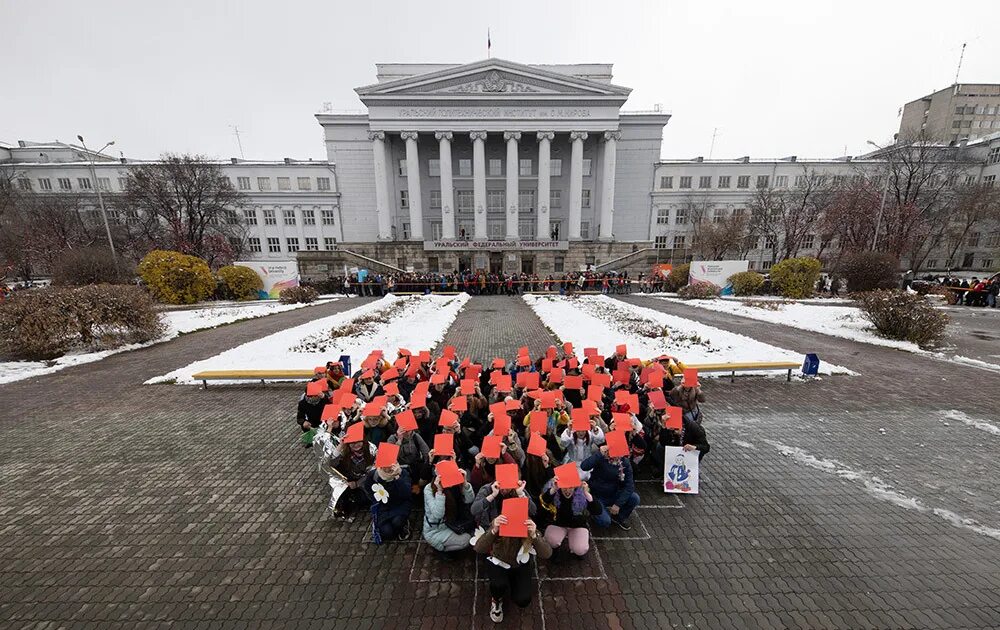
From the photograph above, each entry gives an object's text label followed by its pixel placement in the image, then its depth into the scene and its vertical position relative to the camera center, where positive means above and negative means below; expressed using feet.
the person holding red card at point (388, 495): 12.32 -8.65
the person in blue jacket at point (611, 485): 13.34 -8.78
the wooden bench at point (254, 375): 30.17 -9.98
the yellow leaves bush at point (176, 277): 72.08 -4.17
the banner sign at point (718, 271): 85.49 -4.91
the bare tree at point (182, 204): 103.60 +15.73
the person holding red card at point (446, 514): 11.85 -8.63
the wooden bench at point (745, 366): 31.04 -9.94
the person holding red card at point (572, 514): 11.88 -8.85
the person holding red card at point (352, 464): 14.30 -8.37
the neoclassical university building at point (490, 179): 129.59 +30.70
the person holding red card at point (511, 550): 9.61 -8.27
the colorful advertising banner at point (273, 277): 86.28 -5.18
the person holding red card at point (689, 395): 17.63 -7.04
